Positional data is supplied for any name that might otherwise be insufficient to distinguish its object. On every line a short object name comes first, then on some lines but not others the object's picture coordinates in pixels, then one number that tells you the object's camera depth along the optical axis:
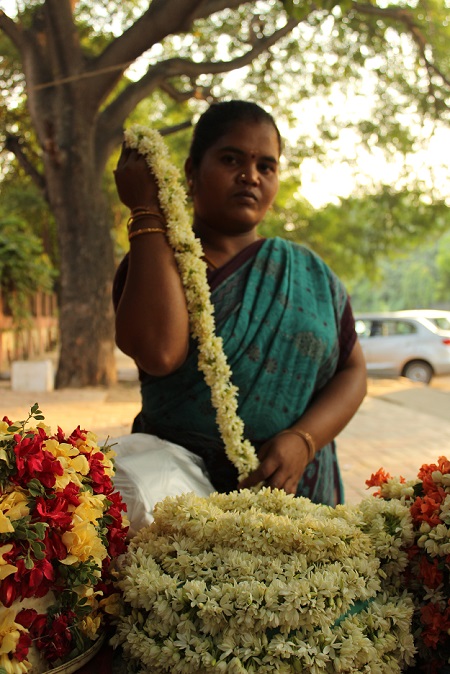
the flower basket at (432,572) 1.48
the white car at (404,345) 14.36
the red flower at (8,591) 1.23
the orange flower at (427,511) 1.52
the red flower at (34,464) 1.32
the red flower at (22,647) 1.24
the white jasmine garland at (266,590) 1.29
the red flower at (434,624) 1.46
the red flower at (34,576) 1.25
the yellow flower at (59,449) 1.40
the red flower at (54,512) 1.30
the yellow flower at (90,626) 1.40
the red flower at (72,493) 1.36
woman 2.00
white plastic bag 1.82
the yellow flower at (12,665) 1.20
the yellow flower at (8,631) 1.21
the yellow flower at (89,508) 1.37
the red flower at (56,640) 1.32
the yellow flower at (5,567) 1.21
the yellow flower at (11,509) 1.22
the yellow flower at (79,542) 1.33
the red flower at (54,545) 1.32
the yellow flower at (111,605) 1.44
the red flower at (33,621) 1.28
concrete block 9.96
